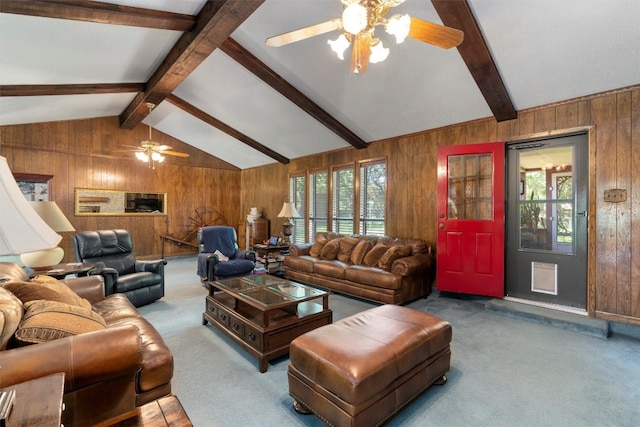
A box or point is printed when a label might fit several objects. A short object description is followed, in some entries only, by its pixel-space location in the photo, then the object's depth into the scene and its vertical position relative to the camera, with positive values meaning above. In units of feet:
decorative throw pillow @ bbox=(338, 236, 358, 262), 15.24 -1.88
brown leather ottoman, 5.01 -2.94
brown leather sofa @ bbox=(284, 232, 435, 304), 12.32 -2.59
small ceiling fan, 15.92 +3.49
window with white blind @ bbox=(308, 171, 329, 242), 21.04 +0.82
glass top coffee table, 7.79 -3.16
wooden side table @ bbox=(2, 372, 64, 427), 2.53 -1.85
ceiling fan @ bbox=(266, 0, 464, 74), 5.77 +3.99
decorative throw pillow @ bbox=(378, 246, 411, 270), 12.99 -1.96
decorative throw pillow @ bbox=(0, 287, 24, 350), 3.88 -1.48
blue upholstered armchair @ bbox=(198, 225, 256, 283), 14.21 -2.35
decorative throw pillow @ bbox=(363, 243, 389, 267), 13.80 -2.04
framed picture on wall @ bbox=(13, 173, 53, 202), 18.44 +1.80
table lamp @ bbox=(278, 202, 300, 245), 19.90 -0.08
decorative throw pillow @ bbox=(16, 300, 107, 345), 4.34 -1.80
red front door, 12.27 -0.28
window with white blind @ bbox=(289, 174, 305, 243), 22.95 +1.04
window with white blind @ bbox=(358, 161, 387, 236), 17.33 +0.96
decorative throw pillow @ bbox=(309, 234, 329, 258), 16.49 -1.95
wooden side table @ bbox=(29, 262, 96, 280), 10.19 -2.14
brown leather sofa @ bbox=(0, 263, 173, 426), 3.89 -2.19
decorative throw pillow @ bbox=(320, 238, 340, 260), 15.81 -2.07
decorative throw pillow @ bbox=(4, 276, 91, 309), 5.54 -1.63
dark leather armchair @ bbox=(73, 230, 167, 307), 11.87 -2.30
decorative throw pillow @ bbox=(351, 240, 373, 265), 14.43 -1.95
